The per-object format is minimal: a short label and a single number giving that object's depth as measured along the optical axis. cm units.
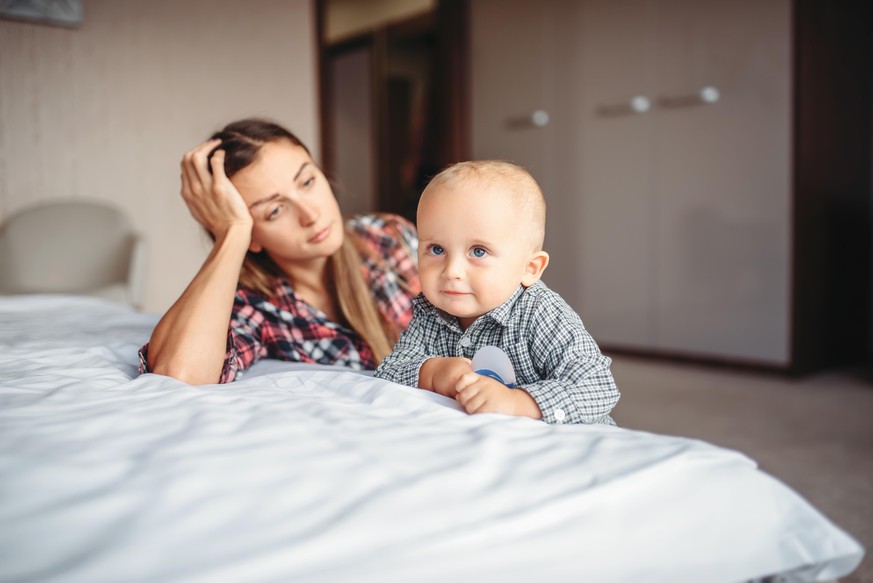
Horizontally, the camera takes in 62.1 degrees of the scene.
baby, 79
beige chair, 290
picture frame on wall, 310
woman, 106
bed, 43
